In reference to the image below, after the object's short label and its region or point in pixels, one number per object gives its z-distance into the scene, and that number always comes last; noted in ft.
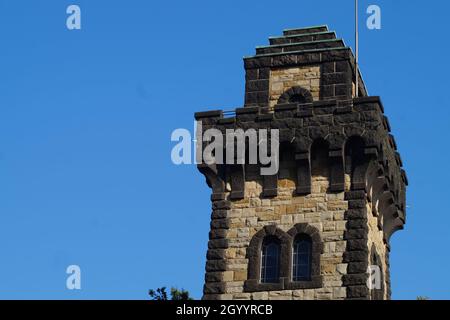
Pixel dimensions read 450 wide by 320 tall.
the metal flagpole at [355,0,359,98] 121.70
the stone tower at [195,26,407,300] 110.93
